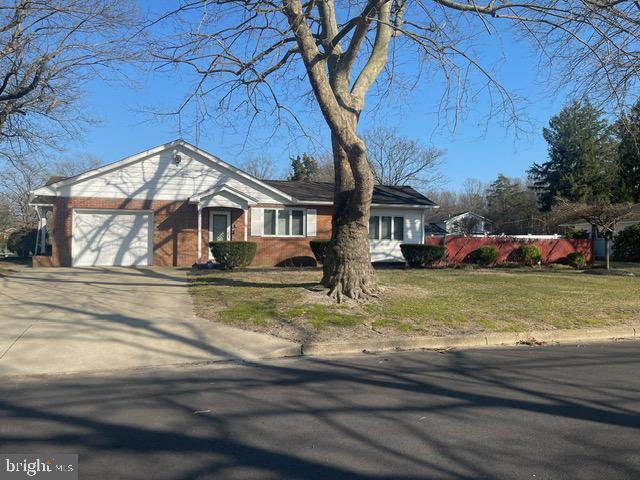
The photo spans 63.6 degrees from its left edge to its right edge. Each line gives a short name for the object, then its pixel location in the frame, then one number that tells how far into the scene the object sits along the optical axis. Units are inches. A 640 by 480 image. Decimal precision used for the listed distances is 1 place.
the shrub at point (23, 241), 1181.7
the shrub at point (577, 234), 1509.6
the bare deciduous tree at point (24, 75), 582.6
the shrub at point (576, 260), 1040.2
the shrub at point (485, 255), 963.3
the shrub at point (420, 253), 842.2
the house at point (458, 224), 2185.7
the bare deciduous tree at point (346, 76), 422.3
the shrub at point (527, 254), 1043.9
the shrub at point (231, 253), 716.7
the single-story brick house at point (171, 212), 792.3
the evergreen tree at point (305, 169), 2246.6
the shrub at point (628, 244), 1220.5
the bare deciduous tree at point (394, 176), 1784.0
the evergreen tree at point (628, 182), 1604.3
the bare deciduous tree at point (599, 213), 891.4
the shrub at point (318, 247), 827.4
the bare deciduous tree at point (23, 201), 1684.3
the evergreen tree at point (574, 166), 1815.9
